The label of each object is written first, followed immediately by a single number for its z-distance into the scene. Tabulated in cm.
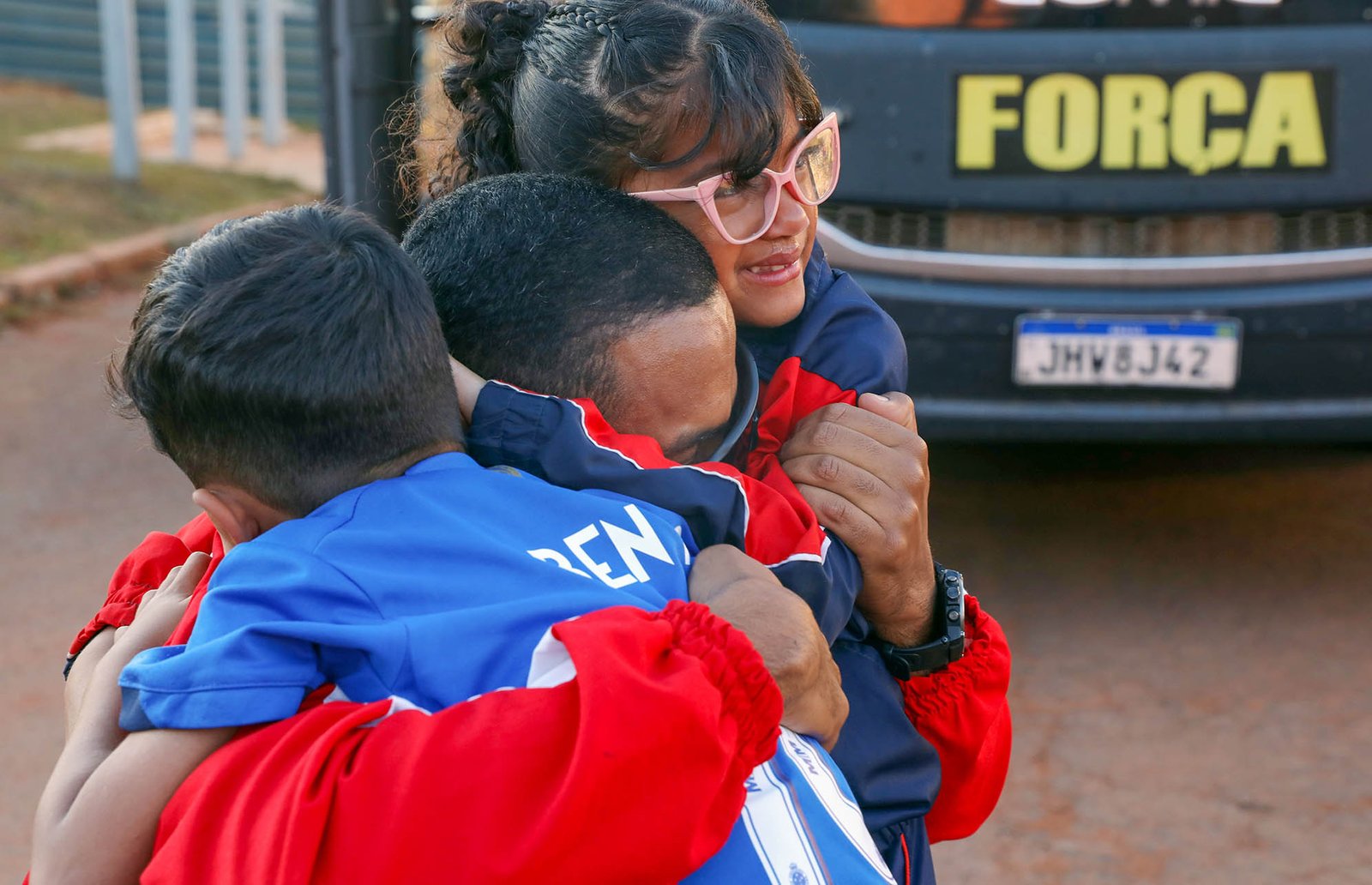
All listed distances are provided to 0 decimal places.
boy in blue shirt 113
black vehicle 340
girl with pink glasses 146
